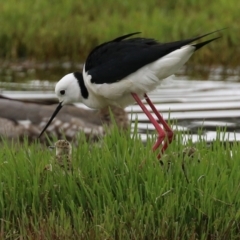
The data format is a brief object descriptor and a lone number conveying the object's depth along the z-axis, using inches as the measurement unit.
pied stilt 568.7
